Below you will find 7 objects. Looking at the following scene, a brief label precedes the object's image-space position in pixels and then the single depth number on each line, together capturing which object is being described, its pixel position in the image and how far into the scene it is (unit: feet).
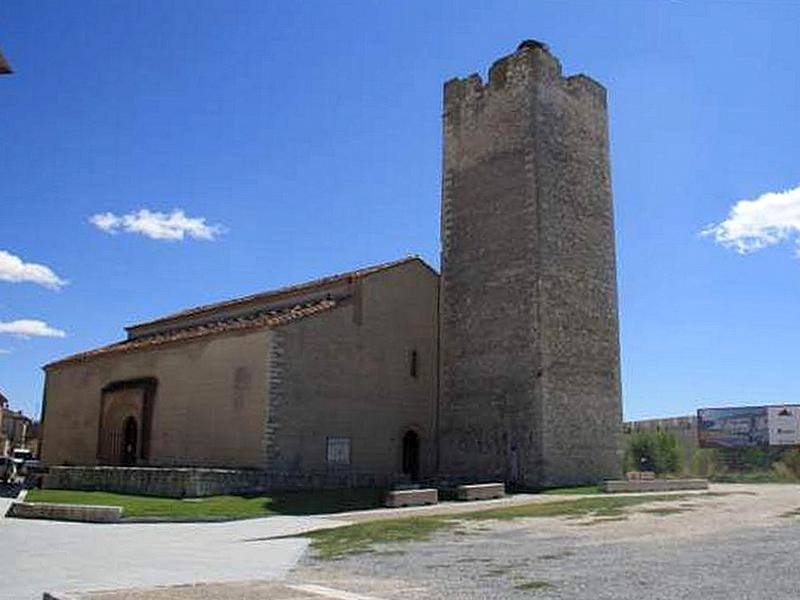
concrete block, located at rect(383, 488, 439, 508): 75.66
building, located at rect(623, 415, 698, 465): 236.43
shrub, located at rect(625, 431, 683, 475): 187.42
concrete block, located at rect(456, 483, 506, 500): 81.41
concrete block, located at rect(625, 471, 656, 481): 105.90
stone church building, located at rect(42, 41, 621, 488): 94.63
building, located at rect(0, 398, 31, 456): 278.05
